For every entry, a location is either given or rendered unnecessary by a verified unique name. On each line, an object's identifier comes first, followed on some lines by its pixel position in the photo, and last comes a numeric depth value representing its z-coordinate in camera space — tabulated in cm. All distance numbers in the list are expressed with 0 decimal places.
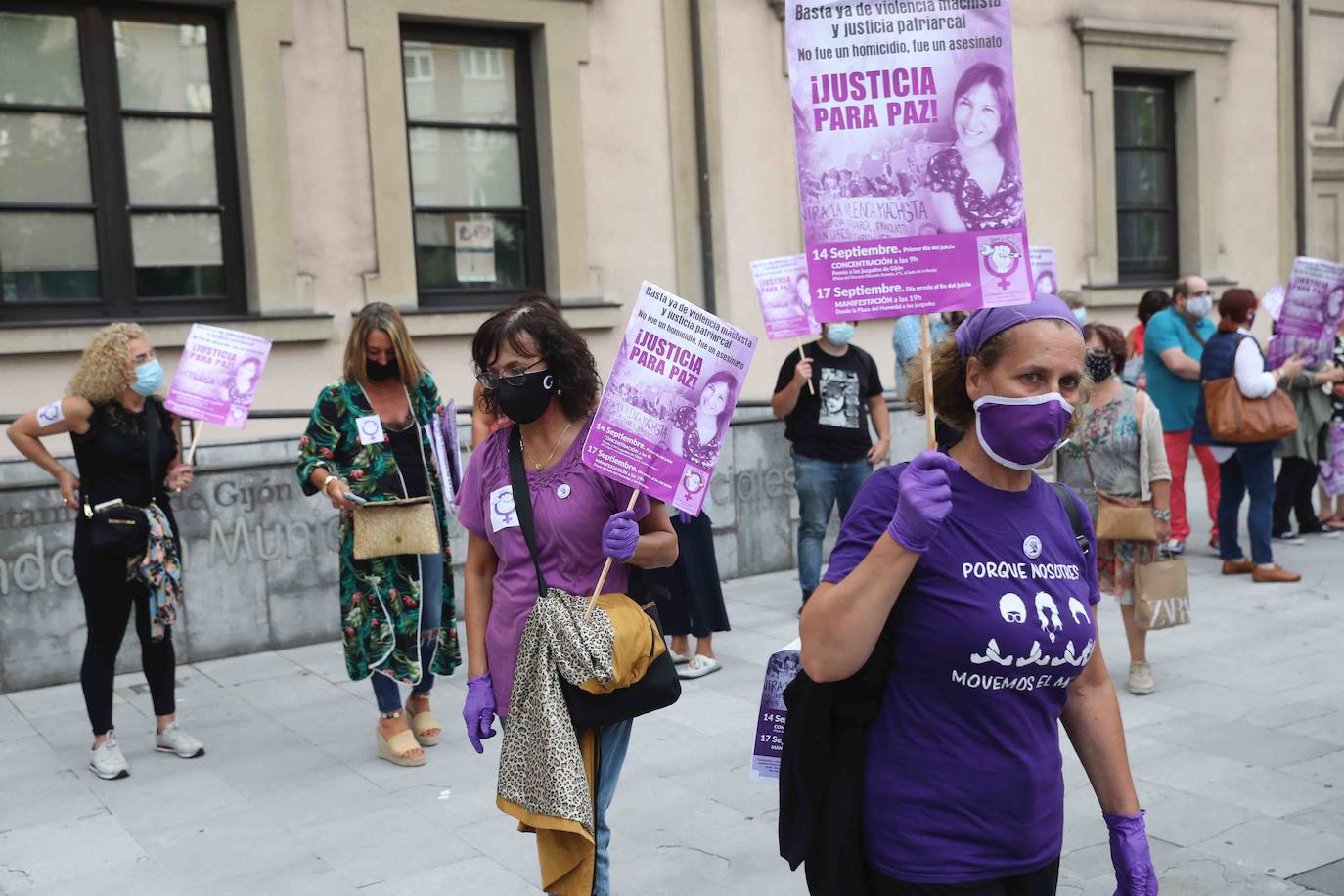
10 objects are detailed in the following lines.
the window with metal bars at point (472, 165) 958
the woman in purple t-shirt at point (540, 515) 343
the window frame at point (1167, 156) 1343
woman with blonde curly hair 564
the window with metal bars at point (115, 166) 824
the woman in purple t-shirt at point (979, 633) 227
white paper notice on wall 979
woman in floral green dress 564
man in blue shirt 971
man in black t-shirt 780
